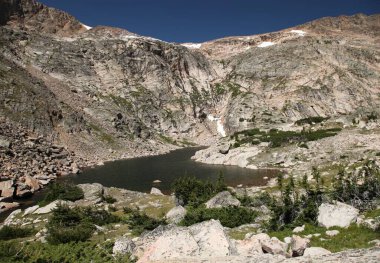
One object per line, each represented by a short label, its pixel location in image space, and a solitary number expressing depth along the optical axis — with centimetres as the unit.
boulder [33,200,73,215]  3709
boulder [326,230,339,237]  1986
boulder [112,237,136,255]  1827
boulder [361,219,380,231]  1978
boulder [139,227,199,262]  1509
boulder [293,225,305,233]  2174
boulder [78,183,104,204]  4209
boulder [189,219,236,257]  1552
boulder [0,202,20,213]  4685
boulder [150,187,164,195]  4721
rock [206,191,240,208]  3312
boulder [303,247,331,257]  1563
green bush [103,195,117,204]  4173
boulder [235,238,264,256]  1666
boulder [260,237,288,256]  1614
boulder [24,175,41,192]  6030
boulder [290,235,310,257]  1655
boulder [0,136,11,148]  7799
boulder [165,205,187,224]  2854
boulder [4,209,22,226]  3638
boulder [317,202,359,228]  2137
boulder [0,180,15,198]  5341
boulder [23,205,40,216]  3854
